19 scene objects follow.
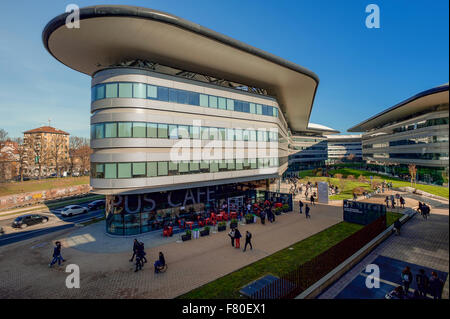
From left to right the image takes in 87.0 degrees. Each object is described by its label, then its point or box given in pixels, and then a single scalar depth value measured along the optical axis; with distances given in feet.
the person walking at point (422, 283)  32.17
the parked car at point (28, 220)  88.38
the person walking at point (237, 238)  57.82
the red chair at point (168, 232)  71.61
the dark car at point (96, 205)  120.06
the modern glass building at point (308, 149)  332.88
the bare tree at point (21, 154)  191.34
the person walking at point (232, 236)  59.88
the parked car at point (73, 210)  106.20
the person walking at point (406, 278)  34.91
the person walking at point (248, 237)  56.03
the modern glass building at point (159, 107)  67.00
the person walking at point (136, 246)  49.07
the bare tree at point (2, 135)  231.30
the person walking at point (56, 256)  51.76
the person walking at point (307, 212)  87.23
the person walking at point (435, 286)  31.04
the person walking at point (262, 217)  80.53
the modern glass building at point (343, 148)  476.13
